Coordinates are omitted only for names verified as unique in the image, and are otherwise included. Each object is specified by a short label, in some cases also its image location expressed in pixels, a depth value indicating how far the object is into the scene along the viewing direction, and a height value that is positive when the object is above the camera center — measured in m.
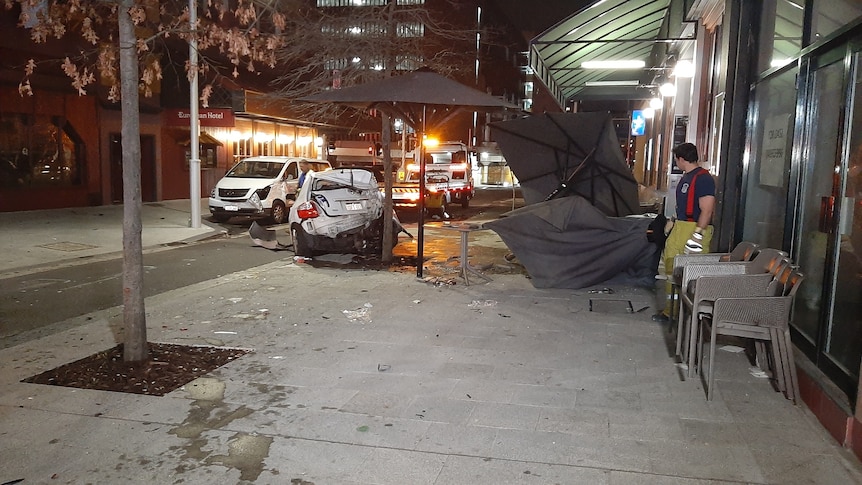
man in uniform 6.99 -0.31
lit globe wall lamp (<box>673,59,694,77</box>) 13.66 +2.30
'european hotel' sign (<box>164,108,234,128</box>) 21.86 +1.53
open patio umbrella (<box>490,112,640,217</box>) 10.19 +0.24
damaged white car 11.48 -0.85
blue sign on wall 22.02 +1.79
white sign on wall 6.60 +0.31
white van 18.66 -0.74
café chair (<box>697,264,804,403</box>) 4.75 -1.04
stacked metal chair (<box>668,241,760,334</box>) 6.23 -0.79
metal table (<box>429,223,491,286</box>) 9.54 -1.03
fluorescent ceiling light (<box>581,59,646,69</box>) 15.45 +2.65
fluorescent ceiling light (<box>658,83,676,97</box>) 15.31 +2.11
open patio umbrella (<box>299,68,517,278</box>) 8.64 +1.00
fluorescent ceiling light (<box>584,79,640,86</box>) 20.34 +2.92
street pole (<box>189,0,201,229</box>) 16.55 -0.25
